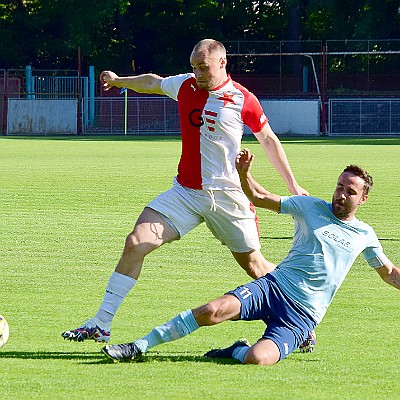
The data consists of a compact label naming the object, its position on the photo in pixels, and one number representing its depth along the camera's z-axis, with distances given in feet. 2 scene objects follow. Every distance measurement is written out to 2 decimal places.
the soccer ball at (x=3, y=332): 46.01
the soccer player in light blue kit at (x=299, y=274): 44.85
